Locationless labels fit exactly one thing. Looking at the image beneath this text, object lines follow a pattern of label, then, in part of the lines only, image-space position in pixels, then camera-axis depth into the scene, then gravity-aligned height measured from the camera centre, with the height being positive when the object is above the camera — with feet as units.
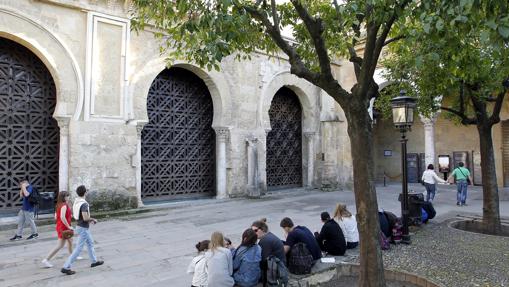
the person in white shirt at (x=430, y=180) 38.50 -2.19
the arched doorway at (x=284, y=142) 52.60 +2.81
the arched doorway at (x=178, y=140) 39.40 +2.45
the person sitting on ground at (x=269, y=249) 15.88 -4.03
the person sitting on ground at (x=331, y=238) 20.33 -4.47
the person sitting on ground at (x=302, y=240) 18.30 -4.09
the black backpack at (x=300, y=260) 17.38 -4.86
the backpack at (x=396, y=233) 23.26 -4.77
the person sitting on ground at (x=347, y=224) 21.71 -3.91
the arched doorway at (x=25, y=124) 30.66 +3.27
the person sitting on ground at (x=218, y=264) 14.51 -4.27
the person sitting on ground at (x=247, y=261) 15.34 -4.40
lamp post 24.02 +2.76
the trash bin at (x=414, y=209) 27.43 -3.78
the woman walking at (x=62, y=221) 19.11 -3.28
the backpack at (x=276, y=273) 15.21 -4.81
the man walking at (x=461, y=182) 38.34 -2.40
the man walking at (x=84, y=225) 18.84 -3.39
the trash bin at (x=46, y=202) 30.27 -3.49
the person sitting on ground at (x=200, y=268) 14.76 -4.56
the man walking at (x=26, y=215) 25.06 -3.80
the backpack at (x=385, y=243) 21.76 -5.06
